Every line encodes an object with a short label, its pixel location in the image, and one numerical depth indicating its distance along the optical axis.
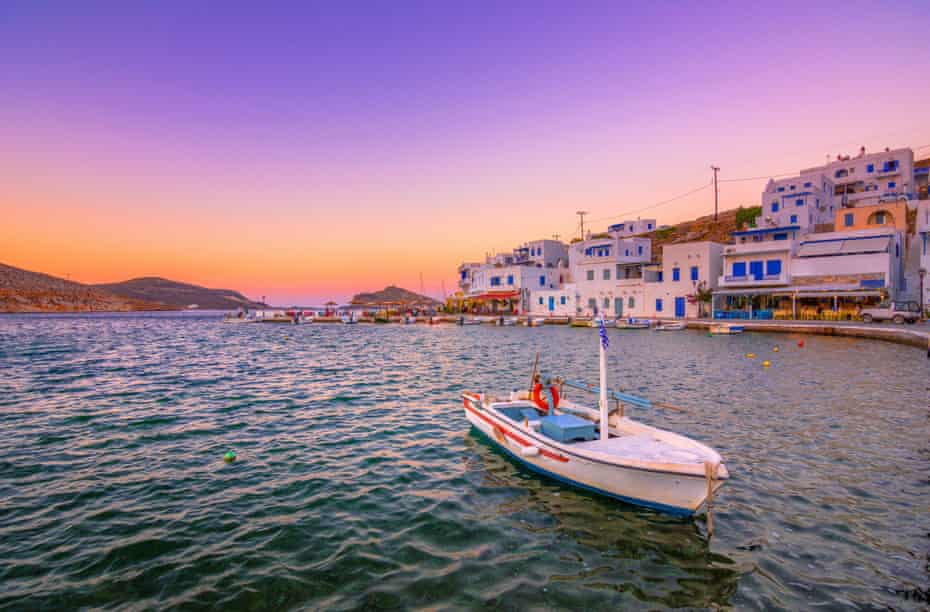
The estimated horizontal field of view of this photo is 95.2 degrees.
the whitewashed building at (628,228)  97.12
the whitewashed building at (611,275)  61.94
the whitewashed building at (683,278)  55.00
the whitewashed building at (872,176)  65.50
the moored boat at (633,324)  51.68
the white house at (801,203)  61.34
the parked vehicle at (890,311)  40.41
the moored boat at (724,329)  42.50
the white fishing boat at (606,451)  7.73
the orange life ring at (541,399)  12.70
